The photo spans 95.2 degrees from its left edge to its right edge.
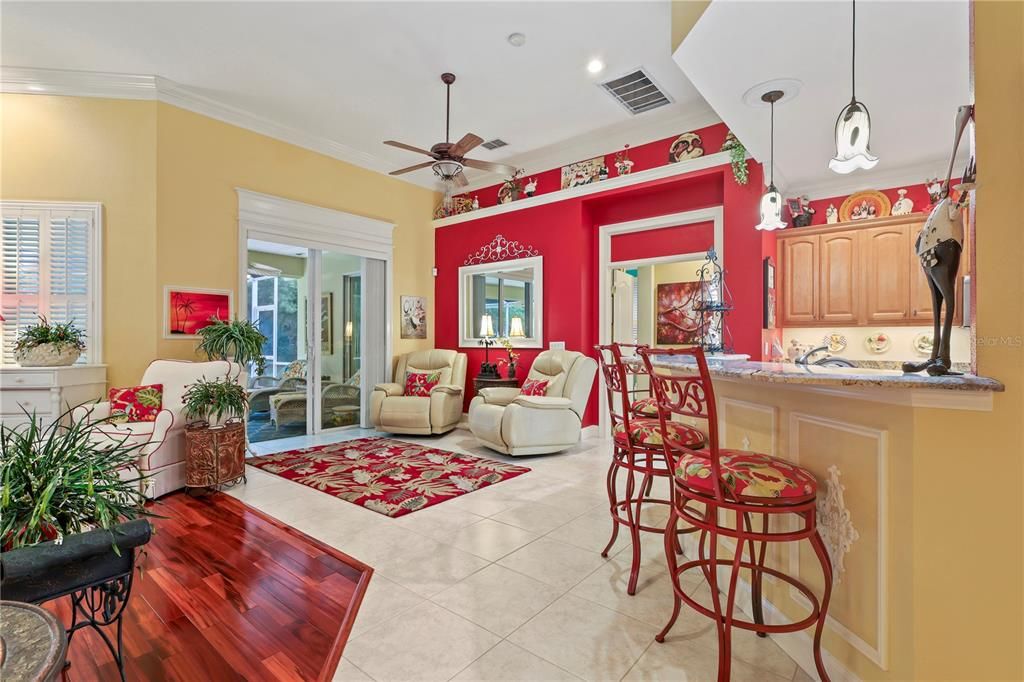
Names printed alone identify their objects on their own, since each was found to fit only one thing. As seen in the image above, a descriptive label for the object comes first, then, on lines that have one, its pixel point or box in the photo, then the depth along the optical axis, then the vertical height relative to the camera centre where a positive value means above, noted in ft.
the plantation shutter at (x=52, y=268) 13.10 +2.02
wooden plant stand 12.09 -3.04
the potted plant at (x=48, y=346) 12.13 -0.19
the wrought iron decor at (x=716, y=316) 14.02 +0.82
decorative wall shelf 15.10 +5.76
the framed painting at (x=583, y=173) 17.80 +6.55
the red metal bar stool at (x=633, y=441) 7.13 -1.62
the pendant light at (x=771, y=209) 10.04 +2.87
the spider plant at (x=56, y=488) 4.01 -1.35
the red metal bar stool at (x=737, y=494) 4.91 -1.66
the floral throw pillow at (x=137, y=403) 12.31 -1.70
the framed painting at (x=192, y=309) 14.25 +0.97
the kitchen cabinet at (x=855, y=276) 14.44 +2.16
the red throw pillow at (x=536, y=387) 16.75 -1.70
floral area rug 11.85 -3.94
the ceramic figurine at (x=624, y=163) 16.98 +6.50
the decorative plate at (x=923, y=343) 14.74 -0.03
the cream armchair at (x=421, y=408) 18.31 -2.69
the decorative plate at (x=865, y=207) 15.24 +4.48
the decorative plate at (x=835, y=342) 16.21 -0.01
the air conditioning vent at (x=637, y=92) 13.66 +7.66
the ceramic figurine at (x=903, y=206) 14.89 +4.35
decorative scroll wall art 19.70 +3.85
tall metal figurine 4.73 +0.95
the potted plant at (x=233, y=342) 14.07 -0.08
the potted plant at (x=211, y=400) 12.34 -1.62
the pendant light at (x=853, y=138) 6.86 +3.03
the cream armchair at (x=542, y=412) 15.56 -2.47
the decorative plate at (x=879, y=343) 15.47 -0.04
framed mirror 19.45 +1.70
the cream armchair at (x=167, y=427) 11.55 -2.21
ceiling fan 12.24 +5.03
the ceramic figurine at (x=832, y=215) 15.98 +4.34
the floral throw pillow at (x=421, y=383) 19.21 -1.78
